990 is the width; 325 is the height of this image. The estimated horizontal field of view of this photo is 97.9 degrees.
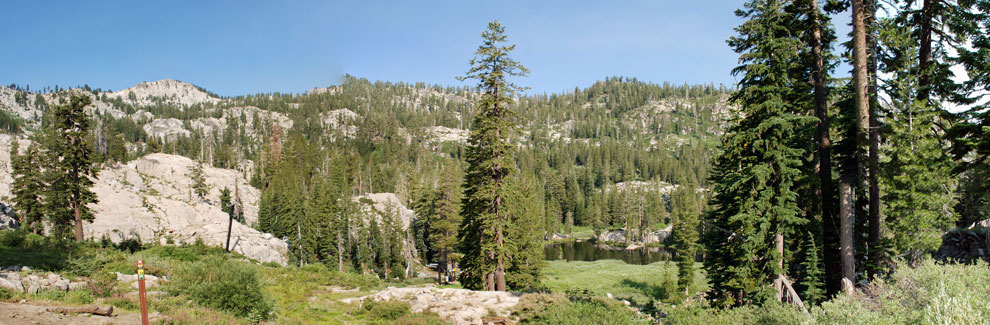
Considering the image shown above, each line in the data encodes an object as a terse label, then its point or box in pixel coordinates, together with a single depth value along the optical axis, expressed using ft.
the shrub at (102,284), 48.59
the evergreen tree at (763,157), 56.65
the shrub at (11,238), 76.54
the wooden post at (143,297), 34.31
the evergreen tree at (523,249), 77.82
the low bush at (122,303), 45.83
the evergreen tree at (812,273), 63.62
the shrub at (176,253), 92.17
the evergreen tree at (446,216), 162.91
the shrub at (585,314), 43.37
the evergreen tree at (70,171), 101.65
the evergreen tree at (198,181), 293.80
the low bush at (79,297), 43.43
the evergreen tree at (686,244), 142.00
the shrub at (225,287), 51.06
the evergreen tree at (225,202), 282.97
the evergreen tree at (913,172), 56.03
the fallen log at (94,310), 39.50
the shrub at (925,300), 22.36
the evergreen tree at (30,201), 130.11
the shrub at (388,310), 59.36
